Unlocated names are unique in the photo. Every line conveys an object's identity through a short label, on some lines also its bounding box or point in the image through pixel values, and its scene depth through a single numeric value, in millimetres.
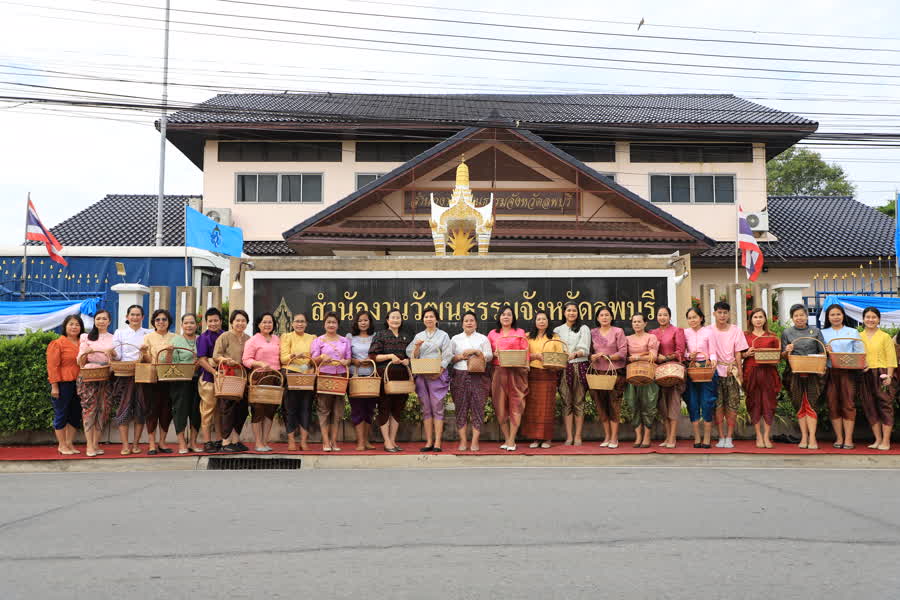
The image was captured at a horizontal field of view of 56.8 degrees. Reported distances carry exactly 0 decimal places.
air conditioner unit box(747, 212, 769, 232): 26953
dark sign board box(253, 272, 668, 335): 12023
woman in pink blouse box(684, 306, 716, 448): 10195
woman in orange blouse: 9859
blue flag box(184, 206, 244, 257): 14719
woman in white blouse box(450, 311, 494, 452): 10234
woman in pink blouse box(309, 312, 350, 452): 10055
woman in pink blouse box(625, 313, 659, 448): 10234
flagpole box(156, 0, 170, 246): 25997
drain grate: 9672
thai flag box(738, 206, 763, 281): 18781
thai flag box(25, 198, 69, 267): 17677
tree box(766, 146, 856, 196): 49094
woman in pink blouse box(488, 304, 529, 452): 10297
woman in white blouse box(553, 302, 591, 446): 10422
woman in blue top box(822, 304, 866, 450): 10180
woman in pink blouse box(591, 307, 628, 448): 10305
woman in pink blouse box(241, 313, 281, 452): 9953
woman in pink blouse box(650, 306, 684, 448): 10242
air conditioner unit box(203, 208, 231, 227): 26797
